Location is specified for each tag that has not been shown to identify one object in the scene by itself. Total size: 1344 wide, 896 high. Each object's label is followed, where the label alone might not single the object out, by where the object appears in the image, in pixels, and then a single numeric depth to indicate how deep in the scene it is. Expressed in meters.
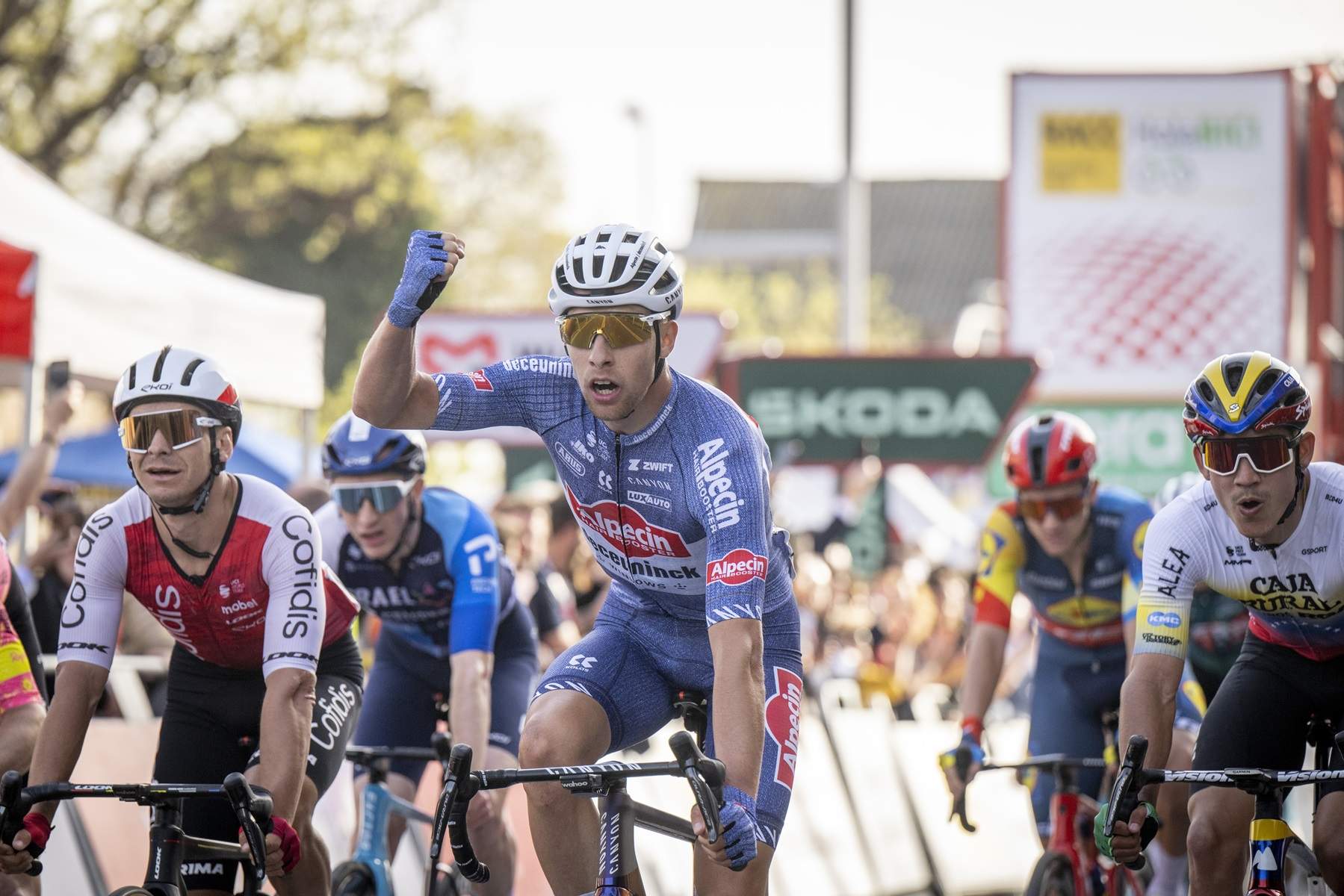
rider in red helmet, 15.73
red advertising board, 19.59
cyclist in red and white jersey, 11.05
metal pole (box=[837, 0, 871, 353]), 36.19
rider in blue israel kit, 14.08
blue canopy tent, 35.56
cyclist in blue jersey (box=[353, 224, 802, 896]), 9.74
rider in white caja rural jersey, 11.09
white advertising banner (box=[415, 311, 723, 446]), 31.41
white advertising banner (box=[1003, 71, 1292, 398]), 52.37
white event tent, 20.41
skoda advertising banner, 32.00
